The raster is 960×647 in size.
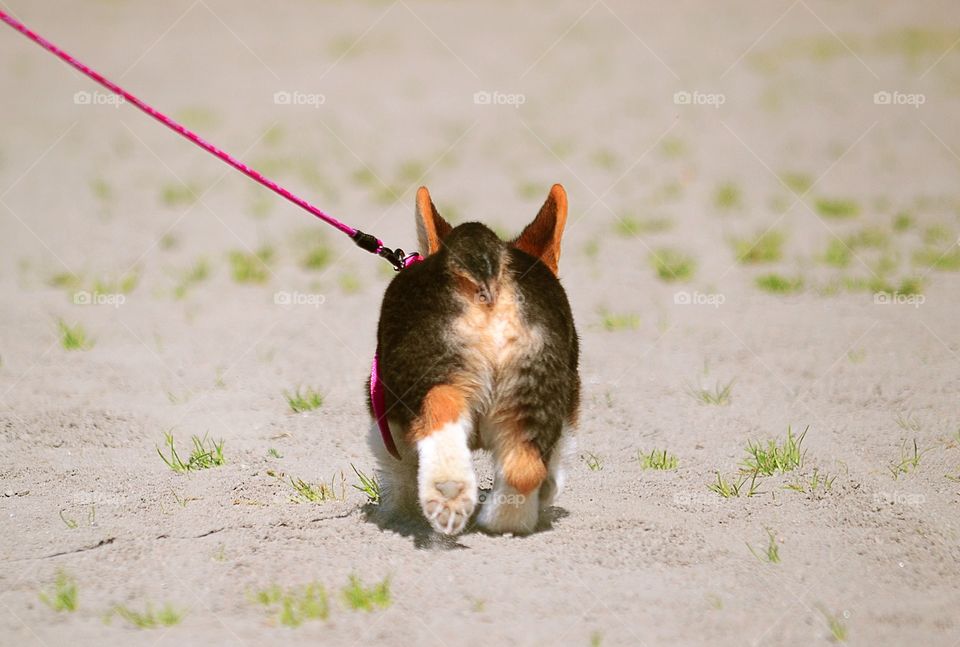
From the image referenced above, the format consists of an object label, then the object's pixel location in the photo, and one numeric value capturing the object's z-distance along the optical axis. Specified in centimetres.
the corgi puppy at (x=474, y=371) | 805
